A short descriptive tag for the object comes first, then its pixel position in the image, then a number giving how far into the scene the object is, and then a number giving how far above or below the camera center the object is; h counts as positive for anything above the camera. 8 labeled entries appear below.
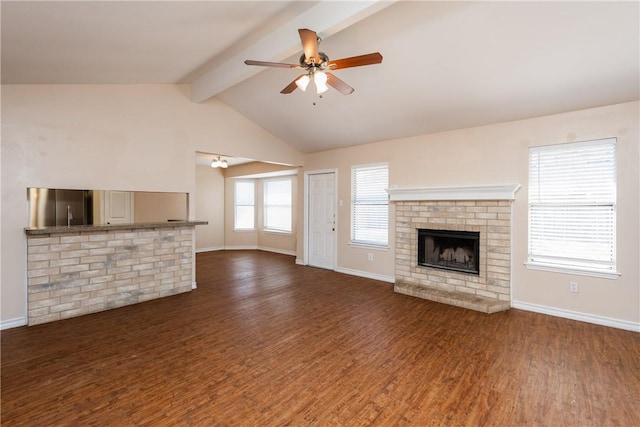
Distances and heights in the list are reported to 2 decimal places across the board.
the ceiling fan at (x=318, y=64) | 2.48 +1.31
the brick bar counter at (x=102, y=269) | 3.55 -0.77
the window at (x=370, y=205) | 5.61 +0.14
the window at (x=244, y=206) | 9.25 +0.19
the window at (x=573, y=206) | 3.57 +0.08
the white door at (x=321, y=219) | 6.46 -0.15
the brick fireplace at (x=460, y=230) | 4.14 -0.40
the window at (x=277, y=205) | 8.59 +0.21
